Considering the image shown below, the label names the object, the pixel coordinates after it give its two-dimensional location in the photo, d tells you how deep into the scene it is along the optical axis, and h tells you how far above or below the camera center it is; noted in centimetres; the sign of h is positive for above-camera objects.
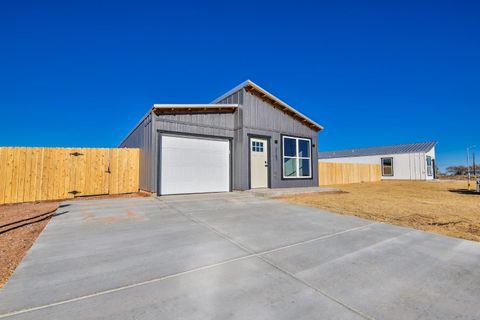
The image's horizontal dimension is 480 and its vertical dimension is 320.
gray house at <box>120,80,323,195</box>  784 +121
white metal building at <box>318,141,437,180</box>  2070 +137
